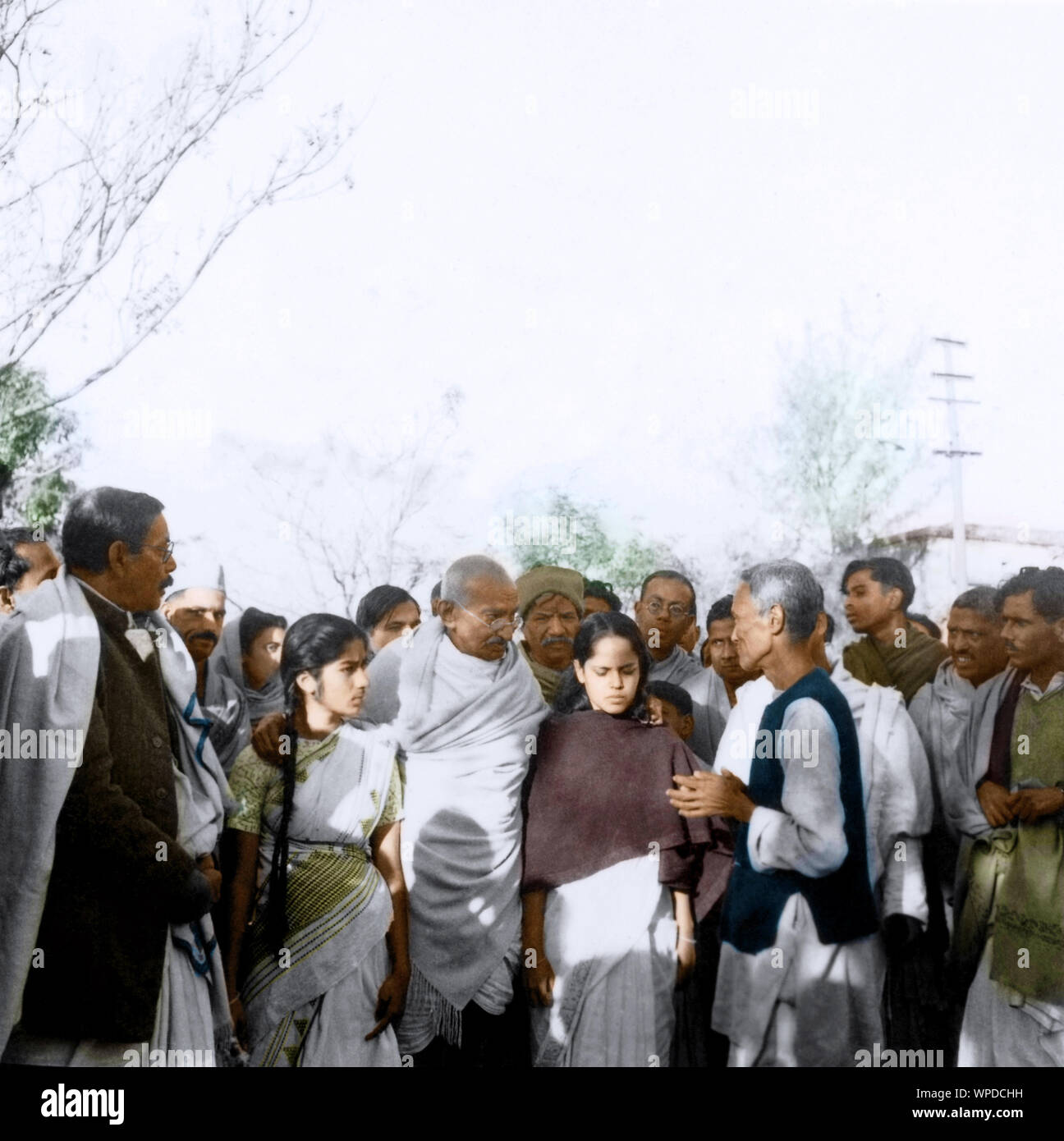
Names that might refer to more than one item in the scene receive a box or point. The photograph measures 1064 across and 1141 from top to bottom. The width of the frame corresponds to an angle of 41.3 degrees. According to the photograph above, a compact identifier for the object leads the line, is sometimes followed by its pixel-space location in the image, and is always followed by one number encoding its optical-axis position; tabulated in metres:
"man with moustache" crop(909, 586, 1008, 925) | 4.79
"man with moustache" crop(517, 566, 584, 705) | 4.69
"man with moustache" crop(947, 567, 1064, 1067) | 4.65
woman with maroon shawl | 4.47
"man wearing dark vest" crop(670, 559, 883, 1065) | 4.52
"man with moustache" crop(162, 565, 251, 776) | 4.49
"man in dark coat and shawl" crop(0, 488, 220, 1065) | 3.99
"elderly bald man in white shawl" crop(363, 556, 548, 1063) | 4.48
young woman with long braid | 4.32
